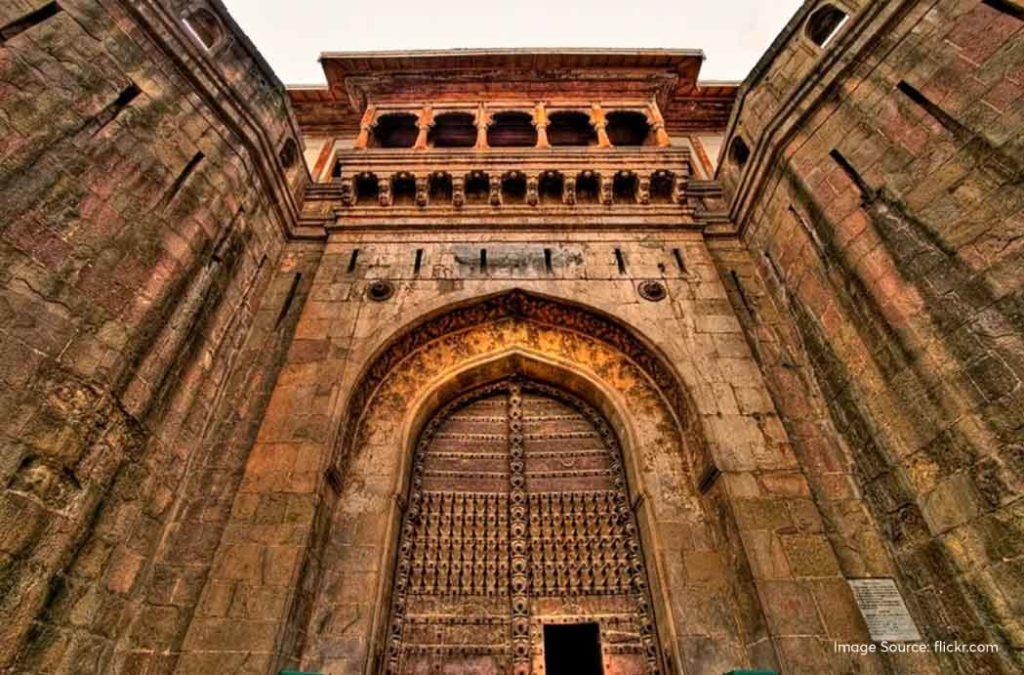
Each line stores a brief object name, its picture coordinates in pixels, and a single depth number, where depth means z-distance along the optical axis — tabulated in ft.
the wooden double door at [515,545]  14.49
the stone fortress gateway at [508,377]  11.73
